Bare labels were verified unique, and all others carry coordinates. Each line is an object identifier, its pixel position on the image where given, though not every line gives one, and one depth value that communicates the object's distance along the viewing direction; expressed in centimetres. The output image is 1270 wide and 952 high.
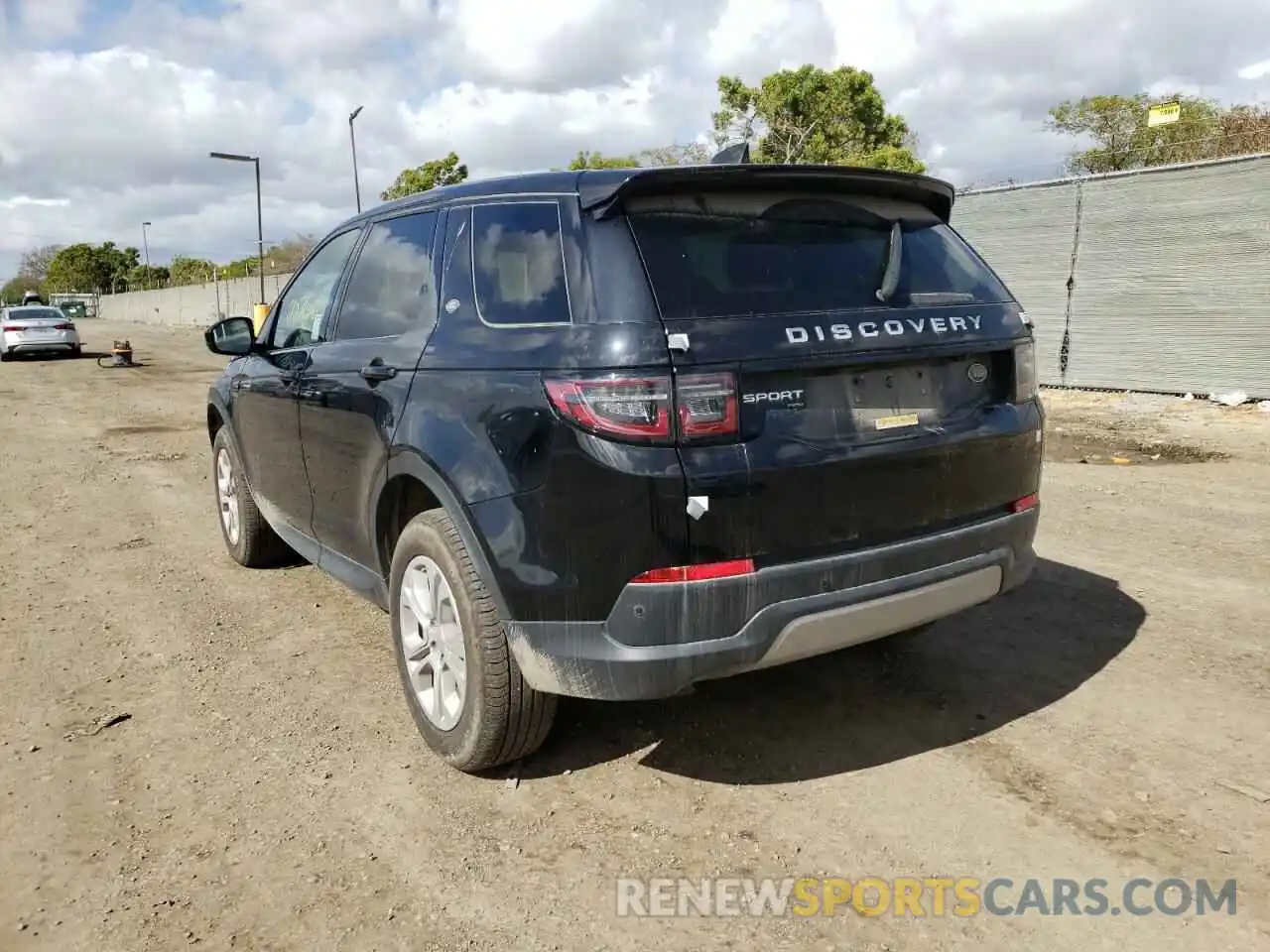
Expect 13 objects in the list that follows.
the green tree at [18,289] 12512
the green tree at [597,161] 3841
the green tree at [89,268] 10894
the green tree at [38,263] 12506
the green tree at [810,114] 3394
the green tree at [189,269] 8038
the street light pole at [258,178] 3203
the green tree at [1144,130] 2216
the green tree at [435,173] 4706
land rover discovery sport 257
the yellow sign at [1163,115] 1856
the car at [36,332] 2510
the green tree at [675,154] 3303
